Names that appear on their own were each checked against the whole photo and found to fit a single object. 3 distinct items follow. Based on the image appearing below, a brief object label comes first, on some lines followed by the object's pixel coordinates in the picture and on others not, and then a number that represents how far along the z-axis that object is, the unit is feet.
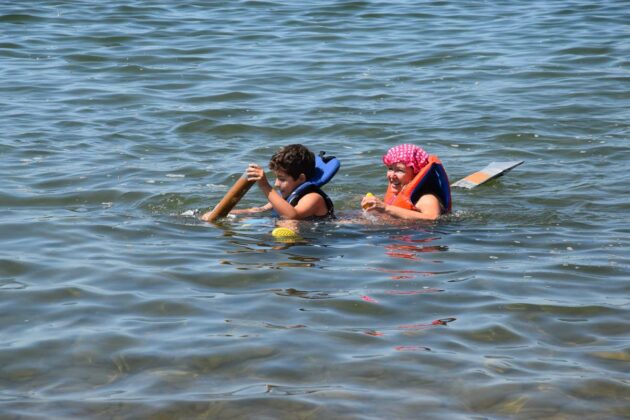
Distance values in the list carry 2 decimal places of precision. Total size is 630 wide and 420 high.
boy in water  57.21
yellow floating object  54.90
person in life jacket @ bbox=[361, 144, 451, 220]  58.90
